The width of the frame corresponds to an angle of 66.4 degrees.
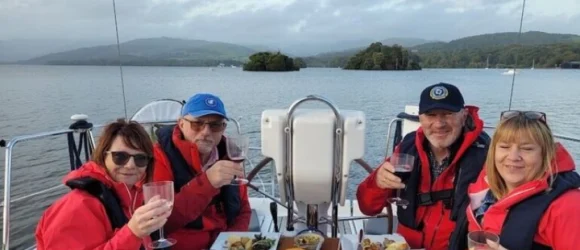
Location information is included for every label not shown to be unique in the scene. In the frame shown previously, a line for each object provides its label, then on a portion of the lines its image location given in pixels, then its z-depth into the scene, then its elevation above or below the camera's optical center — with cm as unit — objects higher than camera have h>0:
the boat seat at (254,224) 279 -113
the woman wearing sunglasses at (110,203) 156 -58
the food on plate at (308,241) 192 -84
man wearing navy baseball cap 232 -65
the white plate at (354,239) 194 -86
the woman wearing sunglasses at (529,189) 154 -52
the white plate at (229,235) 198 -88
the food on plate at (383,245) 186 -83
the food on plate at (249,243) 193 -86
